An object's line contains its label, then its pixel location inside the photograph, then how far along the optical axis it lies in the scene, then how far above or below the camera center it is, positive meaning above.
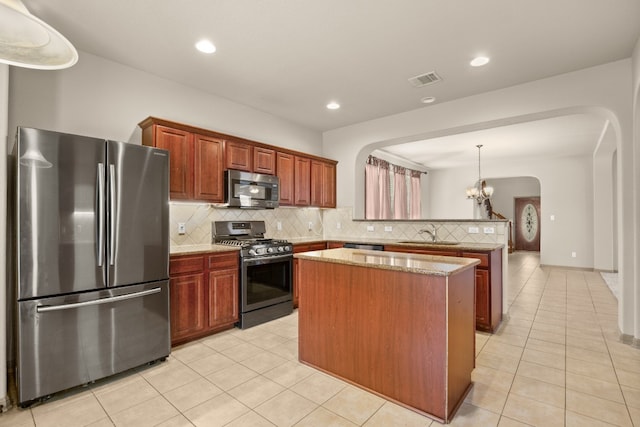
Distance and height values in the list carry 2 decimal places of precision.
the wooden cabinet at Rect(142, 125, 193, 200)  3.18 +0.68
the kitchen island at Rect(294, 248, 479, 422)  1.95 -0.75
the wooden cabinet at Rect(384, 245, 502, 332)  3.41 -0.81
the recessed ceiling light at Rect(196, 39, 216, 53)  2.84 +1.56
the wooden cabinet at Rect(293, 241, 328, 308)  4.29 -0.48
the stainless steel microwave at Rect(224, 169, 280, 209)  3.77 +0.33
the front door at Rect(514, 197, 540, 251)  11.72 -0.30
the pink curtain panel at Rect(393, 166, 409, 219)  8.01 +0.57
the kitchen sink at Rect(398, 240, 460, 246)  4.17 -0.37
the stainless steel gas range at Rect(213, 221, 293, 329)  3.62 -0.67
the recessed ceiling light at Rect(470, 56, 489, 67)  3.11 +1.54
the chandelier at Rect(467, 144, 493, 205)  7.71 +0.57
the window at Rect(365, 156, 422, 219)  7.04 +0.62
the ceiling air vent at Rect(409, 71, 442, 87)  3.46 +1.54
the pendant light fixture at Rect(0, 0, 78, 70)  1.21 +0.70
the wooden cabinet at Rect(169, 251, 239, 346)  3.07 -0.80
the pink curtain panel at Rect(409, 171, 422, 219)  8.95 +0.52
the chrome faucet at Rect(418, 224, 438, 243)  4.44 -0.24
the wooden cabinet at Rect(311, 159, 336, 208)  5.07 +0.53
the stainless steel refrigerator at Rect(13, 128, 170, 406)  2.11 -0.31
